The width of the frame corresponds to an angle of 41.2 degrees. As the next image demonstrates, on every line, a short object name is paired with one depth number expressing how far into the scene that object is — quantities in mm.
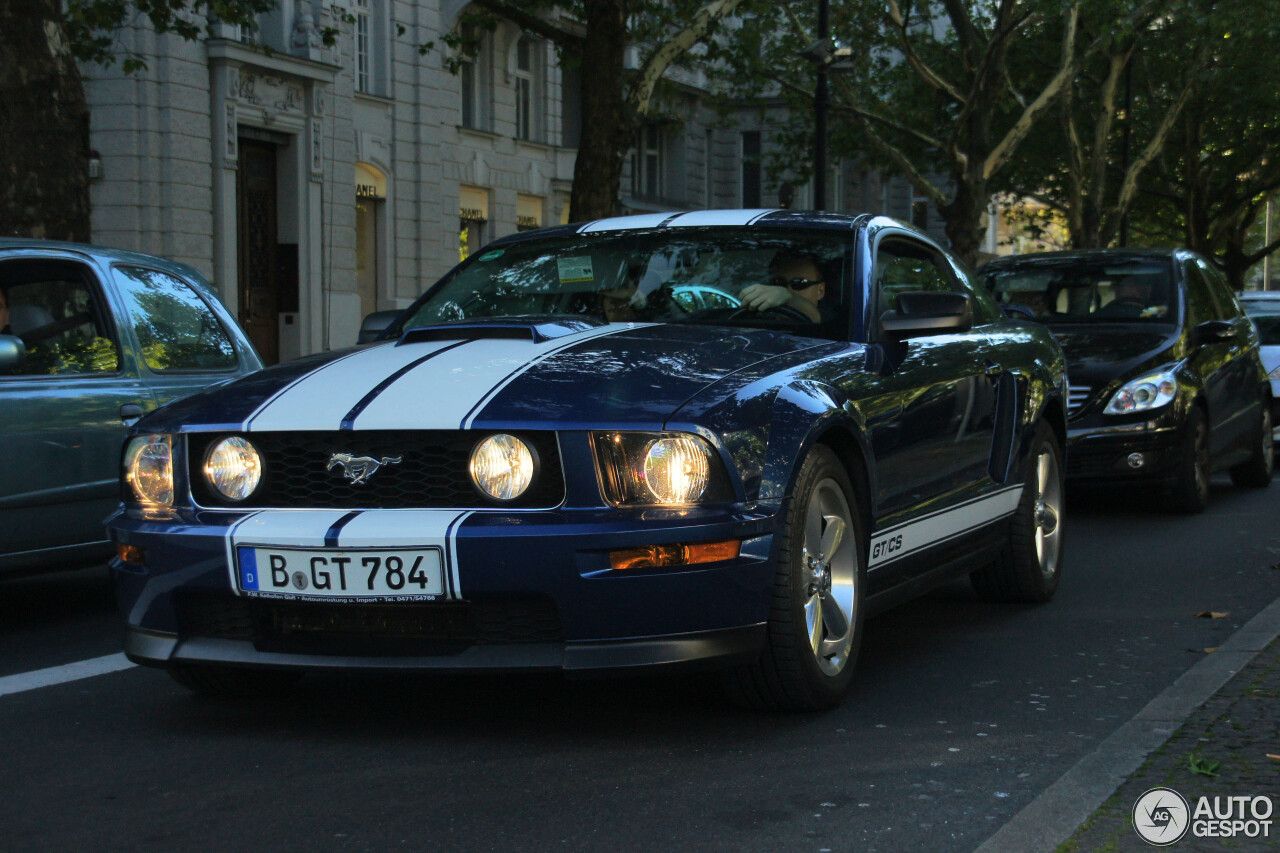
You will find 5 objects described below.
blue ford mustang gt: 4293
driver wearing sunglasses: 5660
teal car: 6492
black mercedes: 10516
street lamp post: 21438
